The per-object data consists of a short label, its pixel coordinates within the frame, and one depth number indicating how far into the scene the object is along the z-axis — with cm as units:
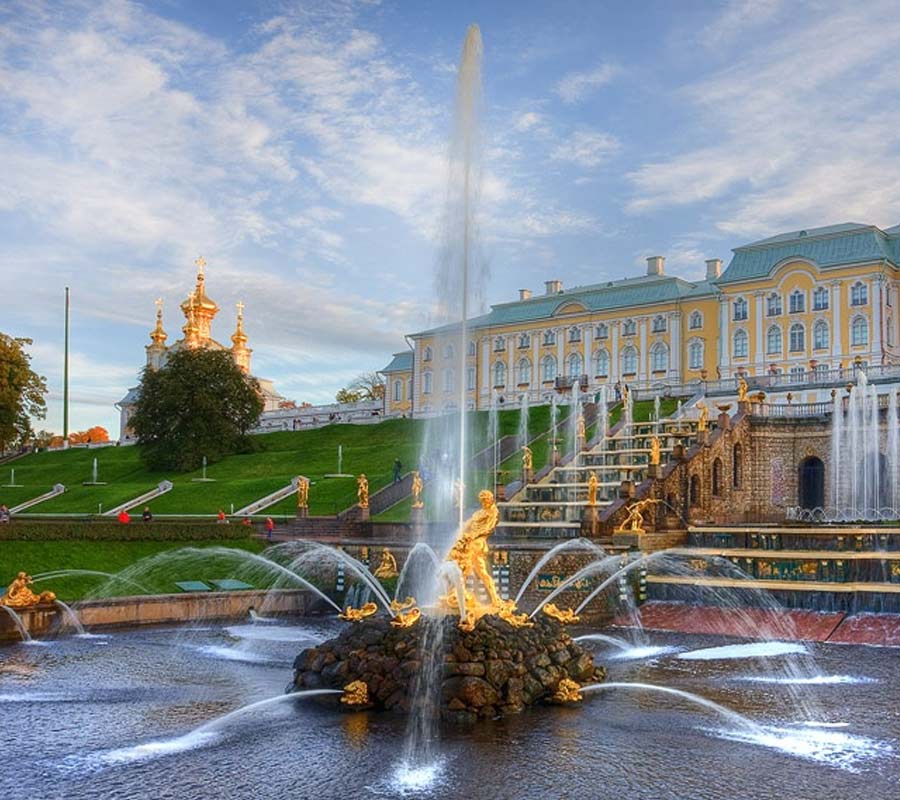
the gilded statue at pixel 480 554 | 1582
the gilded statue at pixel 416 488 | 3566
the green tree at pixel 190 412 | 6050
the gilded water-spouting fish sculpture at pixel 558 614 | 1800
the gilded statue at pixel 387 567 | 2884
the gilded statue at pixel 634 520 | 2967
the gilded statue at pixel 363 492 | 3754
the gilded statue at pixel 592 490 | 2897
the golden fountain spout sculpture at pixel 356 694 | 1438
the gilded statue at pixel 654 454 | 3300
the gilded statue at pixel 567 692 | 1468
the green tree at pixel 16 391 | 5981
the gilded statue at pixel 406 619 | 1529
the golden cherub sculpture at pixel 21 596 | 2102
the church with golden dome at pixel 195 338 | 10238
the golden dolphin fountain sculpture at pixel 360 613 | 1681
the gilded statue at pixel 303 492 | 3828
